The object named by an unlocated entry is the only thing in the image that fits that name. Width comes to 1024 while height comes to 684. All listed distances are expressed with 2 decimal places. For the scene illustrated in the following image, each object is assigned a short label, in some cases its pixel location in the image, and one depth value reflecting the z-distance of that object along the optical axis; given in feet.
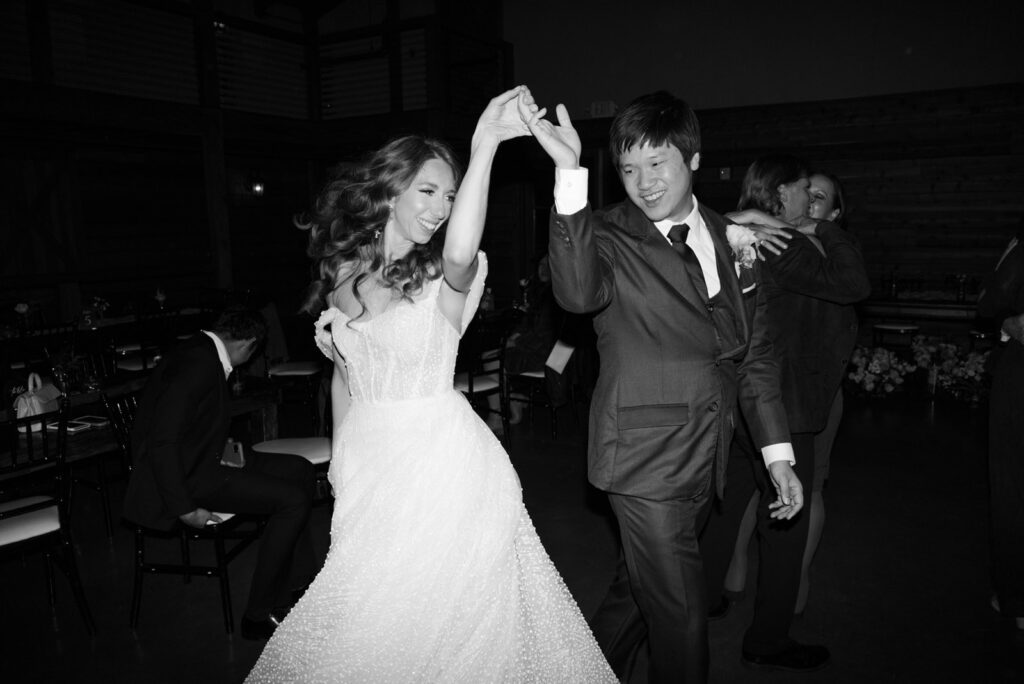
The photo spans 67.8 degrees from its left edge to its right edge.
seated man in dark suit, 9.82
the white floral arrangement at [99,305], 25.12
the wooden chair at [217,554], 10.49
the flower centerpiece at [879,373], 24.89
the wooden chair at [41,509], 10.04
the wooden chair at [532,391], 19.61
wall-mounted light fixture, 37.73
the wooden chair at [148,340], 20.91
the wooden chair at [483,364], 18.34
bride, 6.35
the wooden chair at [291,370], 19.20
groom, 6.68
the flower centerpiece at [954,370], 23.67
